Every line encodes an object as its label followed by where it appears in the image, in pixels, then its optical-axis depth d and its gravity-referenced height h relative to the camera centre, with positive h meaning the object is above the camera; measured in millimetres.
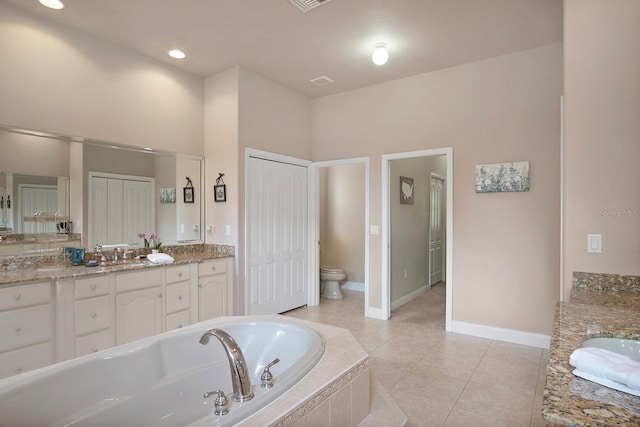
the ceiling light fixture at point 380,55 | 3156 +1452
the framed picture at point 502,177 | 3299 +340
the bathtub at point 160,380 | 1418 -841
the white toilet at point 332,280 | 5211 -1039
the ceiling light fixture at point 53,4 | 2568 +1585
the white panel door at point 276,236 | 3994 -299
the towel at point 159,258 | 3113 -427
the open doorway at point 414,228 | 3971 -241
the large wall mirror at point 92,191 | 2756 +200
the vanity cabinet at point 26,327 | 2205 -767
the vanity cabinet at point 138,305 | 2777 -779
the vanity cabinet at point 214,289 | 3412 -790
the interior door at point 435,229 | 6020 -325
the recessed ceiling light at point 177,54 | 3385 +1587
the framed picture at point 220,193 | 3848 +218
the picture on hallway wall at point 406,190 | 4895 +310
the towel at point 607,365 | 902 -429
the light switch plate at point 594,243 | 1923 -180
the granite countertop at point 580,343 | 808 -470
